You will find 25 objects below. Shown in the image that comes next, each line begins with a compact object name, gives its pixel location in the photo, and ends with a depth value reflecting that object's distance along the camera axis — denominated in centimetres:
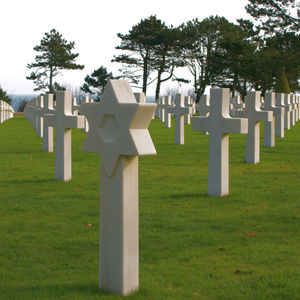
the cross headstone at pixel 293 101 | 2719
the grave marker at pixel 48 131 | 1504
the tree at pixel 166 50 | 5616
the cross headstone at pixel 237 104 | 2673
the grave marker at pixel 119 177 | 427
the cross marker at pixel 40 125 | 1973
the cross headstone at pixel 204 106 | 1912
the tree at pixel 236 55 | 5366
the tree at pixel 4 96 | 6167
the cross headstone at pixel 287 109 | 2031
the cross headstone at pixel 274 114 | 1594
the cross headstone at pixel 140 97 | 1656
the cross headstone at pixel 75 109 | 2217
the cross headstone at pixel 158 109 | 3291
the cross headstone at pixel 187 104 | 2768
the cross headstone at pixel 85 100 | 2306
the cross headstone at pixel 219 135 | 847
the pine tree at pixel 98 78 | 6556
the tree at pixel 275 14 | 3881
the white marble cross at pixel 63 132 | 985
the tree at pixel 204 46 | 5809
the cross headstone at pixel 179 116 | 1755
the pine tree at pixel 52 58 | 6322
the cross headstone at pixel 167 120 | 2755
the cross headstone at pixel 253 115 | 1184
